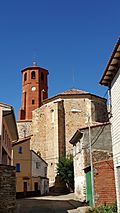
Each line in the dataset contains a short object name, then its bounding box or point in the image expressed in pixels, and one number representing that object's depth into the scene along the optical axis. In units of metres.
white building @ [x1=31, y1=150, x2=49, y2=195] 38.81
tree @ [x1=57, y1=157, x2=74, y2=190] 41.25
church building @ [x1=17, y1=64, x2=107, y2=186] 47.78
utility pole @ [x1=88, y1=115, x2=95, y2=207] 18.45
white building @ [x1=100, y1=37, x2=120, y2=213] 11.84
